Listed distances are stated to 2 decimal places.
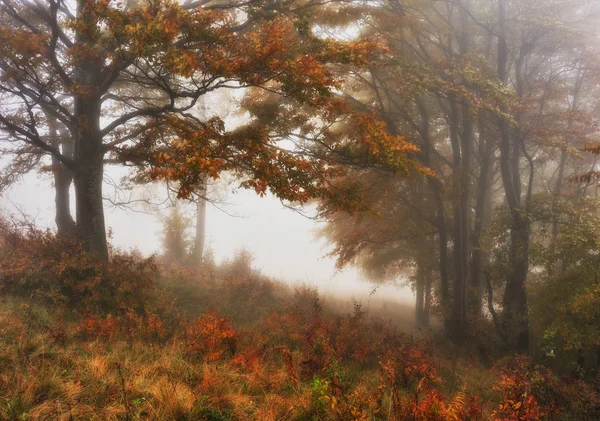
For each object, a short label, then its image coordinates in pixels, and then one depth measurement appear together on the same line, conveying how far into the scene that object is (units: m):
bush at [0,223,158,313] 7.99
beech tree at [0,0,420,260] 6.23
